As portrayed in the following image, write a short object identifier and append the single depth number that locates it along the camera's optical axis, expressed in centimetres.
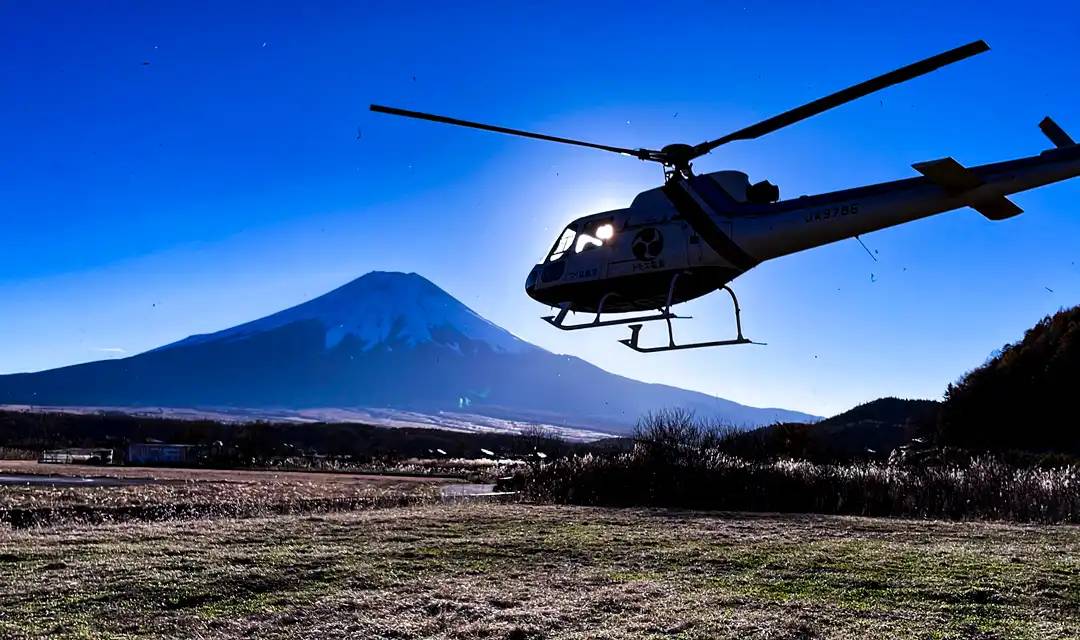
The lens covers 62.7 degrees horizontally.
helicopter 1421
